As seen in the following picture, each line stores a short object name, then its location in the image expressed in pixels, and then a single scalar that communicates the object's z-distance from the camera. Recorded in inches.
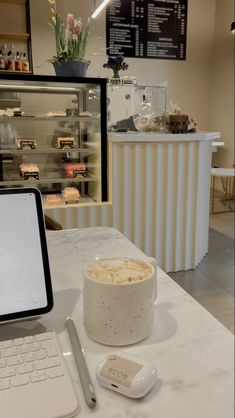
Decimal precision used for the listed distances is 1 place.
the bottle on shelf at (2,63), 136.5
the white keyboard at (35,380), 17.1
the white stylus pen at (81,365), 17.8
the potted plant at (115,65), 109.2
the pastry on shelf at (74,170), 100.1
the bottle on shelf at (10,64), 140.0
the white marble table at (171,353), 17.6
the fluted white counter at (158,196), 96.0
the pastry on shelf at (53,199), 97.1
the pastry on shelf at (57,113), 94.9
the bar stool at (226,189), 168.9
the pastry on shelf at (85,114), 95.4
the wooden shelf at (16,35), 141.9
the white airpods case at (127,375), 17.9
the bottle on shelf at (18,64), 140.9
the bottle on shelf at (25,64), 142.8
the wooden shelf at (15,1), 135.5
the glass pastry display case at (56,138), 92.3
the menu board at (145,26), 115.9
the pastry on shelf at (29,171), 95.6
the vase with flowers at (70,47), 88.3
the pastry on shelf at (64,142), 96.9
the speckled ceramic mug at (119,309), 21.8
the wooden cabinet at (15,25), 138.6
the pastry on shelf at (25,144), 94.1
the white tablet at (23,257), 23.2
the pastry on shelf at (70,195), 100.6
